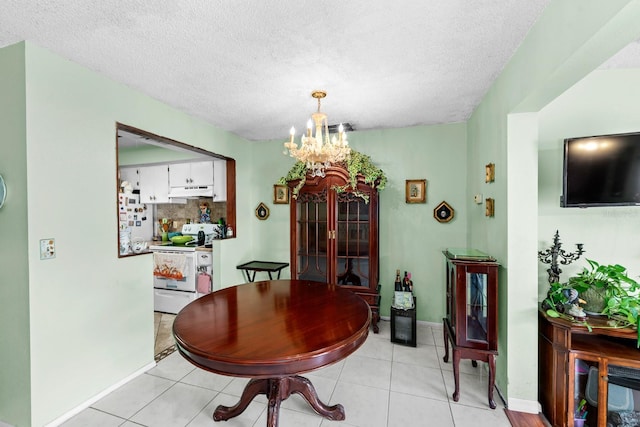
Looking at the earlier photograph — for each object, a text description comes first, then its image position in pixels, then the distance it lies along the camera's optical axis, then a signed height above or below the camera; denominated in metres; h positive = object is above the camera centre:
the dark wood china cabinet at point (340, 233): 3.11 -0.26
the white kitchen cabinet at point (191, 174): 3.91 +0.56
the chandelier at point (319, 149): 2.12 +0.50
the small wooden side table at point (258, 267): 3.47 -0.72
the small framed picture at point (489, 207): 2.16 +0.03
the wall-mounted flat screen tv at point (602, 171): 1.72 +0.26
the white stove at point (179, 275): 3.56 -0.84
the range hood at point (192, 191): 3.90 +0.30
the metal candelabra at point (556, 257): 1.92 -0.34
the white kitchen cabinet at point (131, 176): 4.41 +0.60
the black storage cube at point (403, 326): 2.83 -1.20
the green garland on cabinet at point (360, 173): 3.02 +0.43
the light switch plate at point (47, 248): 1.71 -0.23
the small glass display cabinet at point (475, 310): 1.97 -0.74
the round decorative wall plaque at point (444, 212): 3.22 -0.01
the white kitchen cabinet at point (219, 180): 3.79 +0.44
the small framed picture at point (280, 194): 3.79 +0.24
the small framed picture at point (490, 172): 2.15 +0.31
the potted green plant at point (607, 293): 1.65 -0.53
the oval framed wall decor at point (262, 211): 3.90 +0.01
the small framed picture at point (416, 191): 3.30 +0.24
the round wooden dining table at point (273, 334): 1.16 -0.61
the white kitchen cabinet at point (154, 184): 4.23 +0.45
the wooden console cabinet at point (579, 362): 1.60 -0.93
